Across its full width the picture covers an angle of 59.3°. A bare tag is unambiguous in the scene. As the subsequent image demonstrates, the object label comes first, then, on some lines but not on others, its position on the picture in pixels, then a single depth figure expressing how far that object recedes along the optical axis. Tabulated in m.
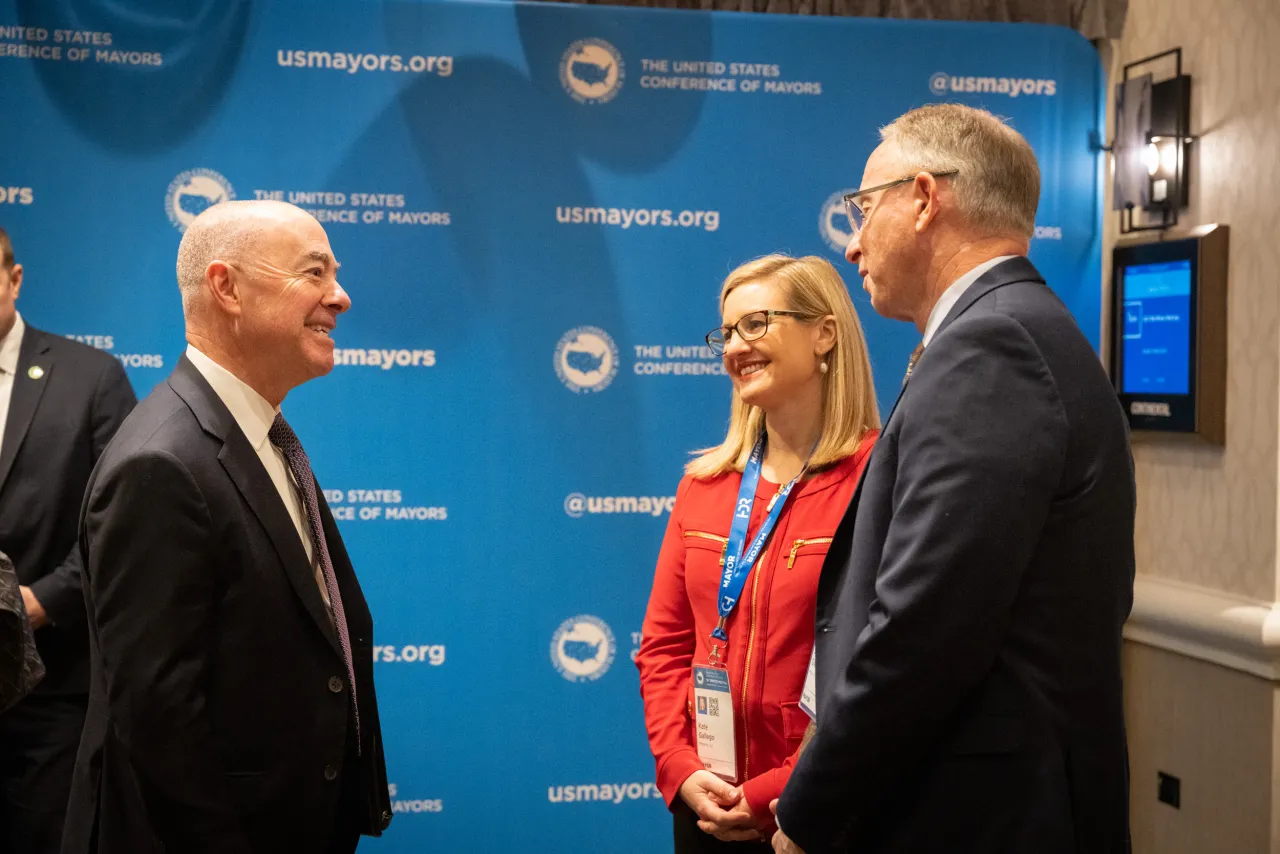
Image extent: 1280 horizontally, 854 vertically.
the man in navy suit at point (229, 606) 1.74
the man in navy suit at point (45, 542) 3.11
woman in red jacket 2.17
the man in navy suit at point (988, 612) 1.51
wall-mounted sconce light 3.70
